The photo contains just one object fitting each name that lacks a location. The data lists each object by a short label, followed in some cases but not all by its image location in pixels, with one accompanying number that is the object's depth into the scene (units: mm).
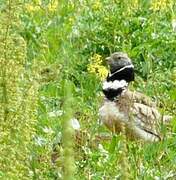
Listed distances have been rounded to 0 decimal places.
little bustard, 12141
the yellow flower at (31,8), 15705
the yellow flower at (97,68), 12797
